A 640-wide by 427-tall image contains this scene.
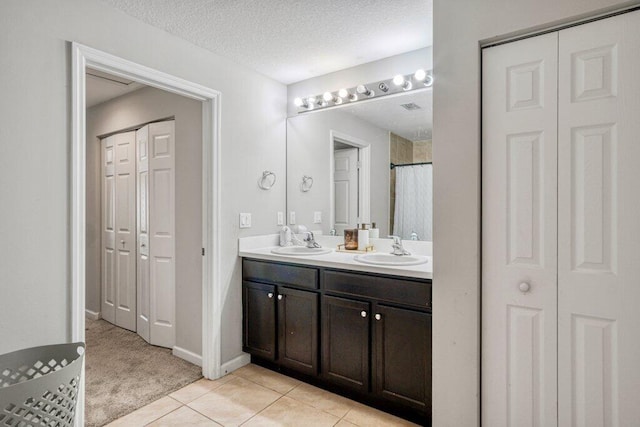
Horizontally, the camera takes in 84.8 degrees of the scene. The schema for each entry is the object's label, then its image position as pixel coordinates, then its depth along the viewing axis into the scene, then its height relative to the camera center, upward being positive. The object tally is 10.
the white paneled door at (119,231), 3.58 -0.22
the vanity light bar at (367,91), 2.49 +0.94
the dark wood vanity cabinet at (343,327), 1.98 -0.76
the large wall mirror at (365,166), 2.61 +0.37
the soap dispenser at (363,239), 2.81 -0.23
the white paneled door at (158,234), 3.09 -0.22
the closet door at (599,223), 1.41 -0.05
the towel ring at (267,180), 3.01 +0.26
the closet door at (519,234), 1.57 -0.11
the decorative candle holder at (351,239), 2.88 -0.24
